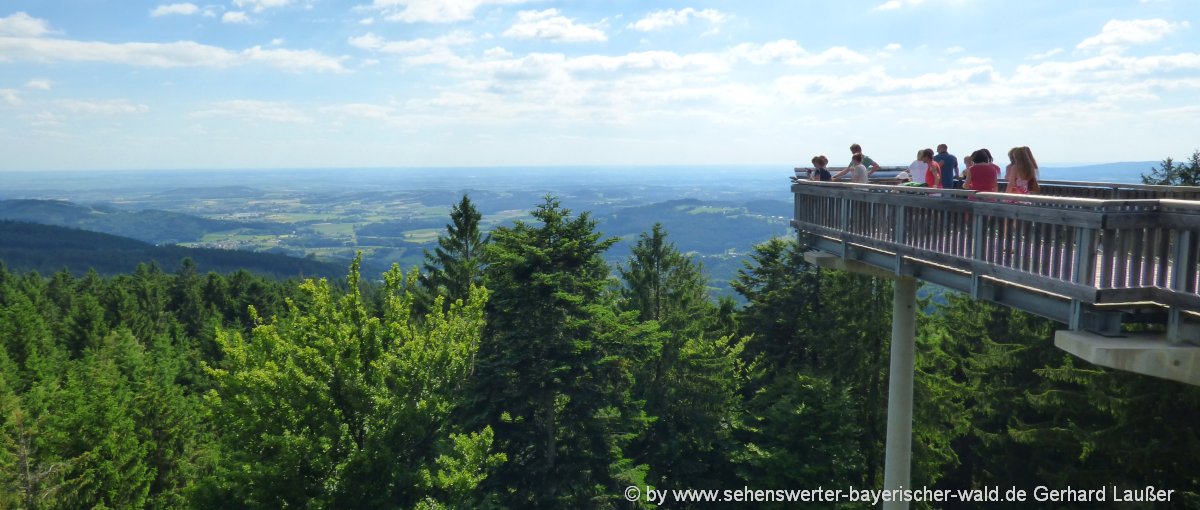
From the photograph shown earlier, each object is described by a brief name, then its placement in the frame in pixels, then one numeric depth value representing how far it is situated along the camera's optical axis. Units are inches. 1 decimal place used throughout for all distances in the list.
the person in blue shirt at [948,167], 447.5
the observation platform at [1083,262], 219.8
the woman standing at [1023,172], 342.3
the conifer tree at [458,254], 1289.4
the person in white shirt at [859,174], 466.9
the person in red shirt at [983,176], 350.6
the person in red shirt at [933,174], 460.1
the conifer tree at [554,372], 684.1
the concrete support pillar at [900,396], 437.4
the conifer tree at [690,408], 866.1
